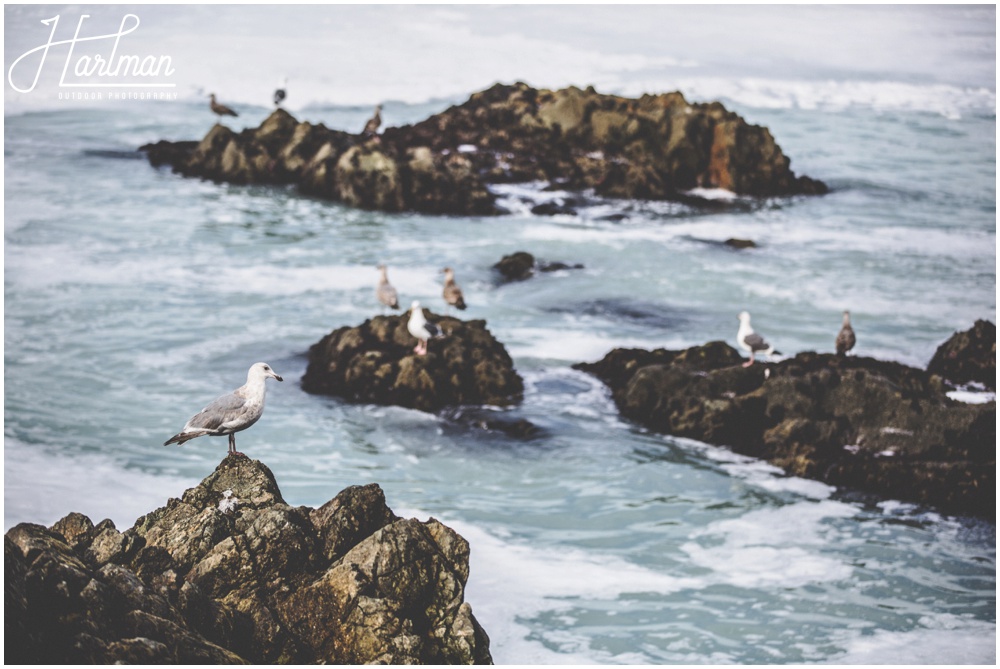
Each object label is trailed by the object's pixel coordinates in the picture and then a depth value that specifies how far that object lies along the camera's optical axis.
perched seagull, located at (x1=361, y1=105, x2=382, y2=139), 29.30
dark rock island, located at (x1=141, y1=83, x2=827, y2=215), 26.48
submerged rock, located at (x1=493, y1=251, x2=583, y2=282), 19.81
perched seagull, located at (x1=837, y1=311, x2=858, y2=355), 13.88
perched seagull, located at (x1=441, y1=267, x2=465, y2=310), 15.98
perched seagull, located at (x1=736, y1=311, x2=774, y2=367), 12.83
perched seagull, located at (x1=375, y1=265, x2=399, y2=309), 15.86
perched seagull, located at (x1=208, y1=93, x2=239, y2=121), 29.72
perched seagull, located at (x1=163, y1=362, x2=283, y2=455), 6.14
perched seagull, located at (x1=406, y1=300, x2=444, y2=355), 12.81
